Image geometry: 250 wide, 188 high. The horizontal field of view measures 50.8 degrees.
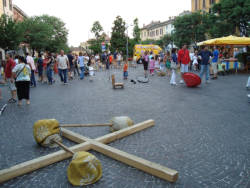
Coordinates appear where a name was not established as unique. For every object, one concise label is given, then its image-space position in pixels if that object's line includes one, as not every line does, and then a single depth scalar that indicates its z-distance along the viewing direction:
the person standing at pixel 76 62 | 20.79
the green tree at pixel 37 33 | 43.62
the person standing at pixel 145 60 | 18.17
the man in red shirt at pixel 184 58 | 12.38
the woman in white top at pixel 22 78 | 8.15
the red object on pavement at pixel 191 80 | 11.59
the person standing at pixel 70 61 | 17.69
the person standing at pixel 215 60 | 15.86
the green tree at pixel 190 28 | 45.22
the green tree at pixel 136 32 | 63.03
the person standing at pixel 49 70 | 15.28
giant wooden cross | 3.28
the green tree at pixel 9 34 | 27.59
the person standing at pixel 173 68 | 12.89
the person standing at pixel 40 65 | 15.38
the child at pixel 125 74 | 16.74
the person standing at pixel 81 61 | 17.21
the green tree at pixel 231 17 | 27.53
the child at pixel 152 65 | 20.39
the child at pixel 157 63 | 21.41
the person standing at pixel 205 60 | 12.95
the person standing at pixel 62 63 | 14.51
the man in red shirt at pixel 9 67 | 9.72
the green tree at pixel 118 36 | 57.31
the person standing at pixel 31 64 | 13.32
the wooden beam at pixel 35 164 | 3.33
